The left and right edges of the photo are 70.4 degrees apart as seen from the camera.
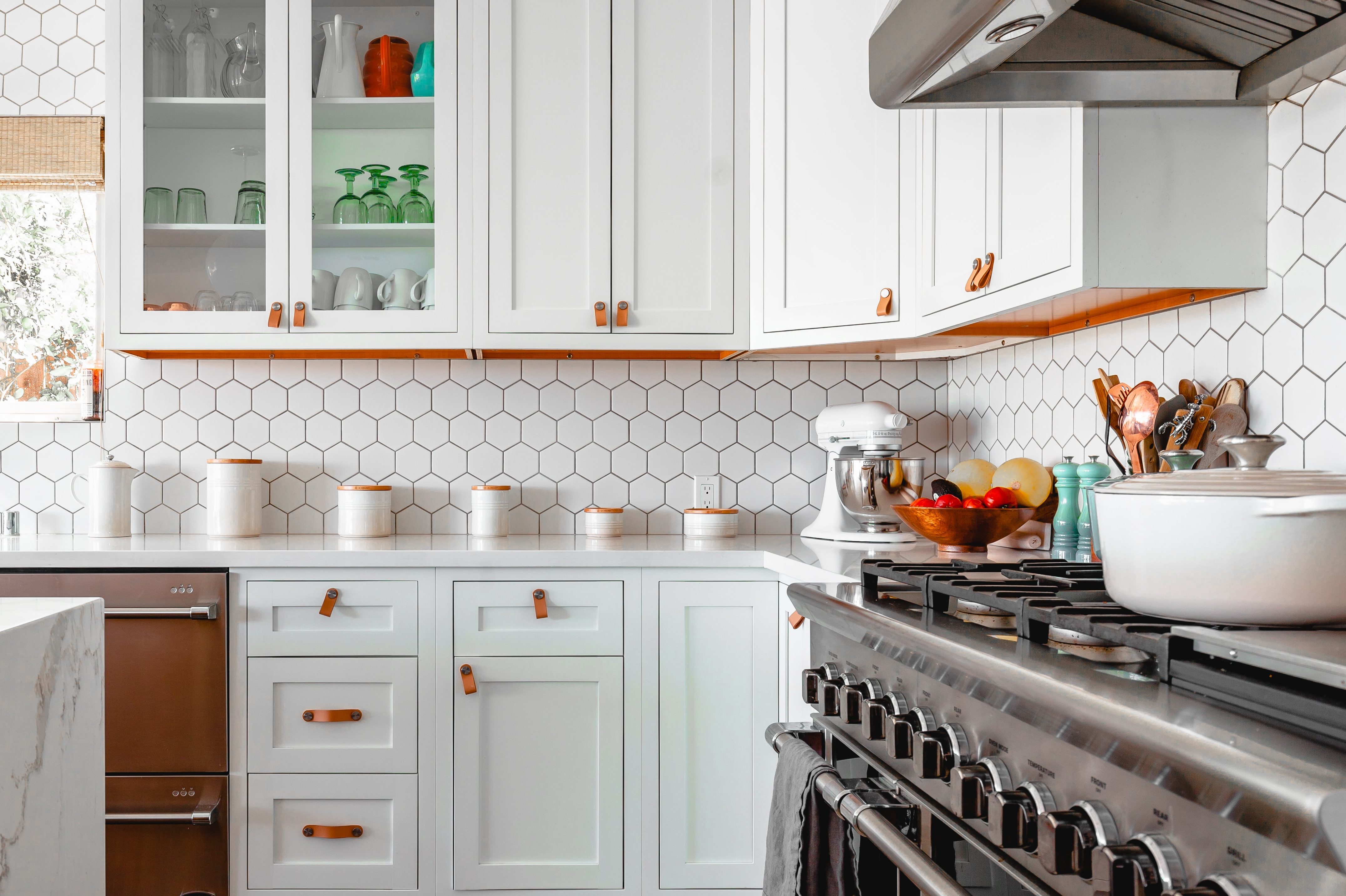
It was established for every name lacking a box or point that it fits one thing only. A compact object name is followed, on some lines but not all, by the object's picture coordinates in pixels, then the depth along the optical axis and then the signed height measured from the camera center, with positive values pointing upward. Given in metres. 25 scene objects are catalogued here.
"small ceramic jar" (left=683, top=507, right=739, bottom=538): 2.48 -0.22
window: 2.71 +0.40
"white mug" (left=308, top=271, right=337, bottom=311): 2.39 +0.37
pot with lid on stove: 0.70 -0.08
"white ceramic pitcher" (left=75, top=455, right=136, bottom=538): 2.47 -0.16
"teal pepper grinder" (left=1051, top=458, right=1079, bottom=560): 1.81 -0.13
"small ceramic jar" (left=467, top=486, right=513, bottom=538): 2.51 -0.19
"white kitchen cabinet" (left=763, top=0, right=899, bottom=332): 2.10 +0.61
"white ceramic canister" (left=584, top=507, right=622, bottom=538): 2.50 -0.22
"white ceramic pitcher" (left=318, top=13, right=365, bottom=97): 2.44 +0.97
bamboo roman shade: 2.60 +0.79
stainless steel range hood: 1.15 +0.51
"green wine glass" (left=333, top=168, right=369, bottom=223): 2.44 +0.59
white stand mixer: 2.32 -0.08
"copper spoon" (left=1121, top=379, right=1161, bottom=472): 1.57 +0.04
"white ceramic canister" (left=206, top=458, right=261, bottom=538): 2.49 -0.16
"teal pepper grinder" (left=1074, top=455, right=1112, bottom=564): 1.75 -0.11
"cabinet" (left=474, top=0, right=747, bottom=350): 2.37 +0.67
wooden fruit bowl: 1.88 -0.16
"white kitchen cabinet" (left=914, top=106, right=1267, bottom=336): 1.43 +0.36
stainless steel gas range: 0.52 -0.21
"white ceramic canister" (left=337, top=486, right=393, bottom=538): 2.48 -0.19
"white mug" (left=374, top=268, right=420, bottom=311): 2.42 +0.37
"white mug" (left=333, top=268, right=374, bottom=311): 2.41 +0.37
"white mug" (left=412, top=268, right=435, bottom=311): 2.39 +0.37
